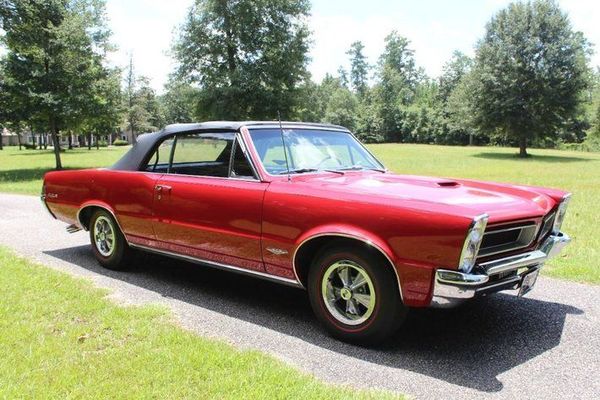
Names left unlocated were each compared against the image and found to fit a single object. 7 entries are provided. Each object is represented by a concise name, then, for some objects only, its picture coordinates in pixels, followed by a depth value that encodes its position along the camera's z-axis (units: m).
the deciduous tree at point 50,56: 20.47
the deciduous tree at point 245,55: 32.94
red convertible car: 3.30
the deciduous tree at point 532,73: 32.97
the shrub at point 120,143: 77.00
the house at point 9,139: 94.44
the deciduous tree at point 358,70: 109.44
